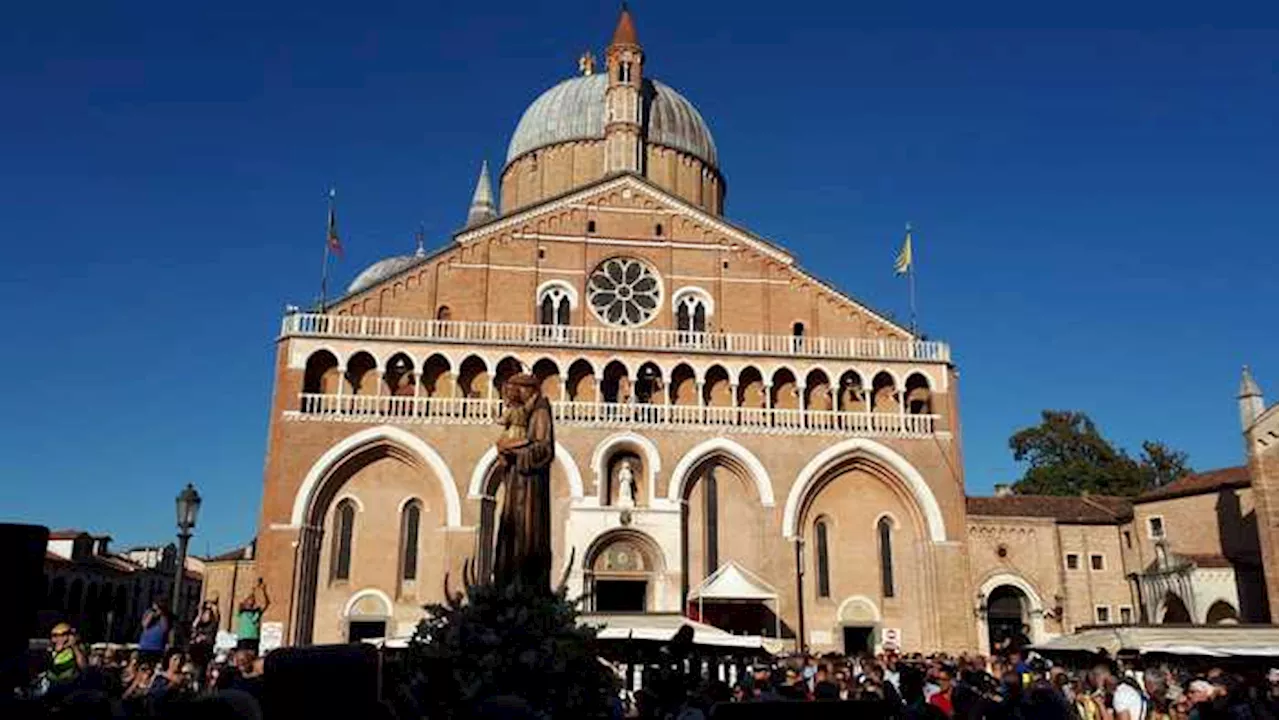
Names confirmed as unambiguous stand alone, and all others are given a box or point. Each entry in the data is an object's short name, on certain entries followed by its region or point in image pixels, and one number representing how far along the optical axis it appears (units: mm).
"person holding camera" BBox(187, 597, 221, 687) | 11461
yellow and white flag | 33812
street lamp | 14844
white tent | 27844
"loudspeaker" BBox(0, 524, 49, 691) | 4086
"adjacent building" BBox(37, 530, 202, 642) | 53625
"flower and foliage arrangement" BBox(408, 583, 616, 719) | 8766
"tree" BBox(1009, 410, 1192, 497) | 50719
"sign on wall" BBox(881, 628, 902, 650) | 29047
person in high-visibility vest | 9750
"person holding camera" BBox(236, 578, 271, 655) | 21919
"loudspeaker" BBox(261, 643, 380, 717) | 2977
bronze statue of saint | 10492
